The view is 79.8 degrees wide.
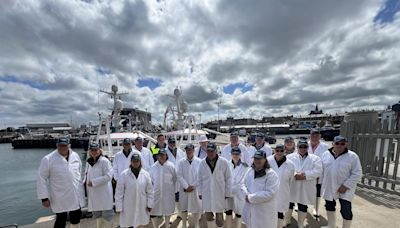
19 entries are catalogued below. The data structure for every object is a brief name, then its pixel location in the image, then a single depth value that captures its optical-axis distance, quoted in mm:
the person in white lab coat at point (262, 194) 3414
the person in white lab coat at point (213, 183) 4578
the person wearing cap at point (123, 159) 5355
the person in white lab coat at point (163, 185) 4867
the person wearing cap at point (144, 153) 5727
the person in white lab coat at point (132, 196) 4207
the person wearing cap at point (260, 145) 6164
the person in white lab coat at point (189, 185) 4855
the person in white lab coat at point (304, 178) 4660
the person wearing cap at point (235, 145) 5839
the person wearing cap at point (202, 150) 5867
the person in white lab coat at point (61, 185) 4293
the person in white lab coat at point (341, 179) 4312
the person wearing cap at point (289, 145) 5527
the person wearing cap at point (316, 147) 5441
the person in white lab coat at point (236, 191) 4543
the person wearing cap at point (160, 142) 6324
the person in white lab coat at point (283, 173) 4340
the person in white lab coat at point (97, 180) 4685
